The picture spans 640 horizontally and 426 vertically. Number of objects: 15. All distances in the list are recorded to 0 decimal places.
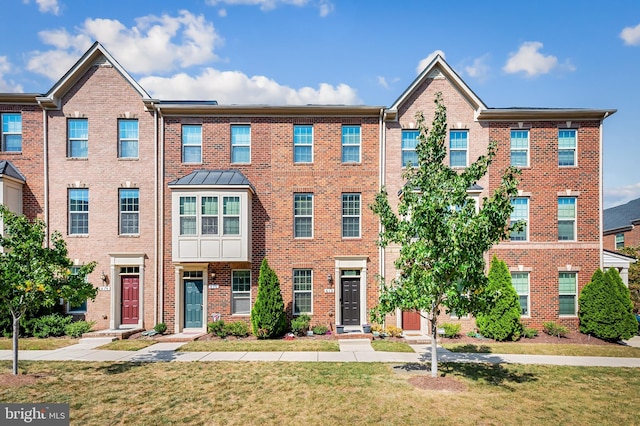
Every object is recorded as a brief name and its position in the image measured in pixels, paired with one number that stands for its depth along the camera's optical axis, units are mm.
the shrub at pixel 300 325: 15953
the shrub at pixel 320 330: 16125
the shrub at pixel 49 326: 15500
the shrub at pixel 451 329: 15797
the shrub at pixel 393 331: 15719
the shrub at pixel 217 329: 15828
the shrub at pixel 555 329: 16188
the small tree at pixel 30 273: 9633
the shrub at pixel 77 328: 15422
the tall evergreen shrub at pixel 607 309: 15570
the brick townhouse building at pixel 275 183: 16828
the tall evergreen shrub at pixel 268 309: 15453
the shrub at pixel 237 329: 15766
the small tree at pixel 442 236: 9203
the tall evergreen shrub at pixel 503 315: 15453
